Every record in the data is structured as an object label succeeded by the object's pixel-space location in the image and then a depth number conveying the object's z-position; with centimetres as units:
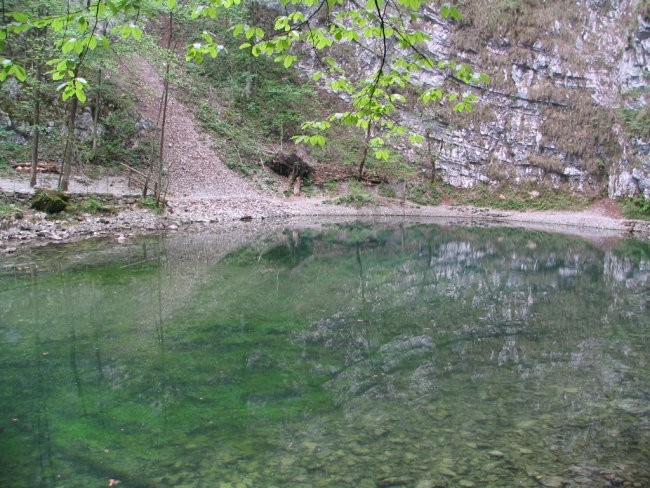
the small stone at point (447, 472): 420
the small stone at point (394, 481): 406
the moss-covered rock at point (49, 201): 1634
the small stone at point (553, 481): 406
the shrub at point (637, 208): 2762
